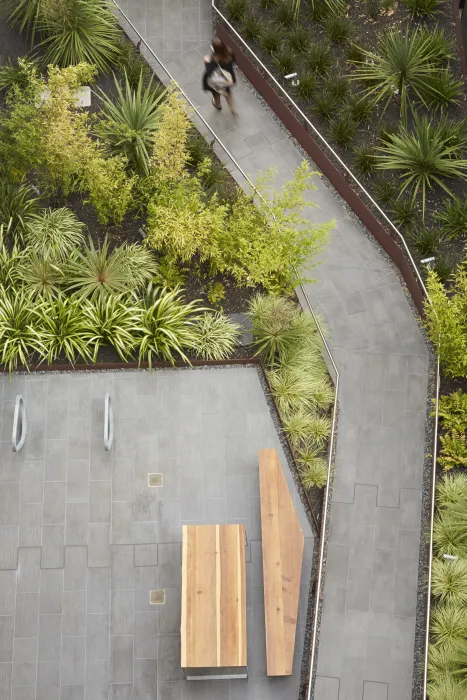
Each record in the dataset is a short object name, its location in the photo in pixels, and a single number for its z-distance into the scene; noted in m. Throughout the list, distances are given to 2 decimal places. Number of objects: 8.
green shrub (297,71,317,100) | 17.72
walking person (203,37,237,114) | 17.11
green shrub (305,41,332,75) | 17.92
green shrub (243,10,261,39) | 18.16
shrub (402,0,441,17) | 18.23
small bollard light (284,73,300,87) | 17.74
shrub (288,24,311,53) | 18.09
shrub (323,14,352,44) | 18.11
